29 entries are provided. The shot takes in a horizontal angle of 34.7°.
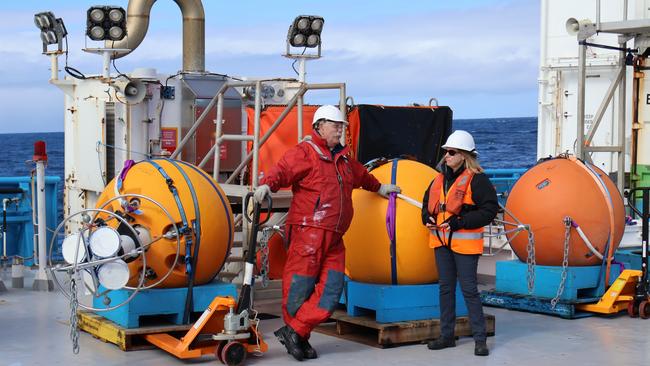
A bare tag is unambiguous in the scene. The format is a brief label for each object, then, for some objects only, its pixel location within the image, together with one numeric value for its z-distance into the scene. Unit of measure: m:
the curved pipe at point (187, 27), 13.94
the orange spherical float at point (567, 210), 10.60
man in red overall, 8.43
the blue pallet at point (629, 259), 11.78
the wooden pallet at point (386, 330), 8.89
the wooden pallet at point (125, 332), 8.56
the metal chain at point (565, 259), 10.51
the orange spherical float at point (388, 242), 9.02
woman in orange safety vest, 8.68
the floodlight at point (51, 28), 12.65
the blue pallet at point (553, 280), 10.63
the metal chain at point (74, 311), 7.77
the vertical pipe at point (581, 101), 12.43
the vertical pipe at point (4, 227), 12.91
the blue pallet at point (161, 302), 8.61
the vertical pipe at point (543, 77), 16.31
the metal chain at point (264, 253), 9.29
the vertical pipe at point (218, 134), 10.83
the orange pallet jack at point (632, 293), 10.51
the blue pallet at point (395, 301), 8.99
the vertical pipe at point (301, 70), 14.09
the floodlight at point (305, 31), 14.09
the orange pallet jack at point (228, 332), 8.10
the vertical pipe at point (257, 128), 9.99
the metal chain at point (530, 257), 10.55
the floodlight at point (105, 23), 12.45
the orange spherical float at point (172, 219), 8.53
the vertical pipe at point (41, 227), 11.98
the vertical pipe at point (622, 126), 12.84
